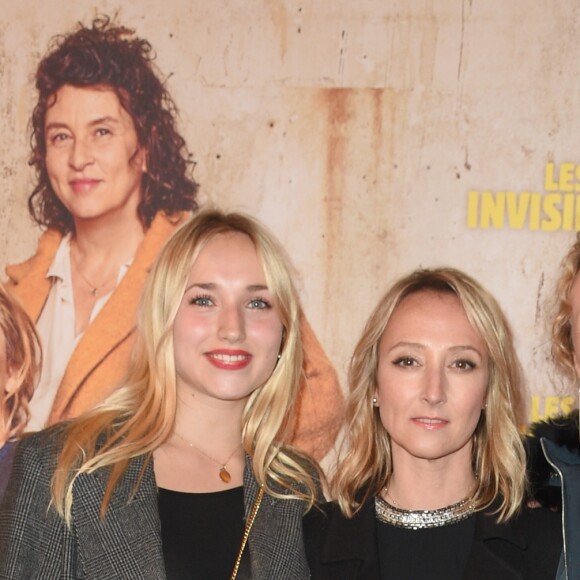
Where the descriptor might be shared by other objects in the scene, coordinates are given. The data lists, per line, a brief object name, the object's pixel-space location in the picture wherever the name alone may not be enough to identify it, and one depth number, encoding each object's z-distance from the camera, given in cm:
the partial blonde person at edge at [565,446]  246
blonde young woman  258
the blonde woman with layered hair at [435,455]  263
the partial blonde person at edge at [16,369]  393
